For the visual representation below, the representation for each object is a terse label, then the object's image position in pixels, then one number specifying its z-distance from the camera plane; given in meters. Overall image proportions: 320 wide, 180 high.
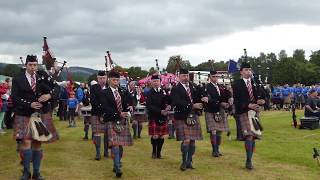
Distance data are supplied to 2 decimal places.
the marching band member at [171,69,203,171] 9.16
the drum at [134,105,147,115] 14.60
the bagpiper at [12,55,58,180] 7.66
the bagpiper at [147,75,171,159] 10.71
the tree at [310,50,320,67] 79.82
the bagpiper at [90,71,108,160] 10.66
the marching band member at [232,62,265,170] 9.03
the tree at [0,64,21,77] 44.46
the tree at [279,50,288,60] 114.88
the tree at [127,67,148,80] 59.73
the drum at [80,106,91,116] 13.21
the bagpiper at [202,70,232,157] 10.91
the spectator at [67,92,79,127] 19.92
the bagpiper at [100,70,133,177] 8.38
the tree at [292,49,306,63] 88.57
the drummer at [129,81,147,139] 14.66
